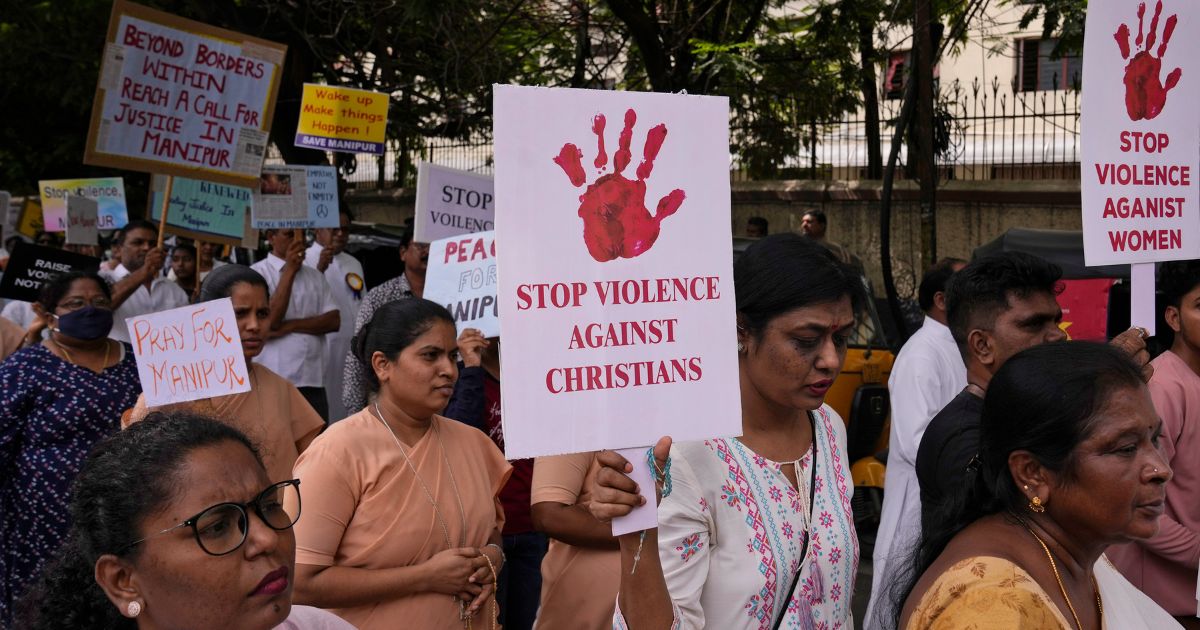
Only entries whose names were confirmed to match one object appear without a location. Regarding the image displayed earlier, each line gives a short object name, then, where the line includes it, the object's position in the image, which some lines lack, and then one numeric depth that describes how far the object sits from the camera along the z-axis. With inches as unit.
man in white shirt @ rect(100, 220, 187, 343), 319.8
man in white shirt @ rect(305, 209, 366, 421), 357.7
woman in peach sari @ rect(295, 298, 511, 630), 139.8
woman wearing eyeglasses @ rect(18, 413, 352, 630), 89.0
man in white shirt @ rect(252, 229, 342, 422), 332.2
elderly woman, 94.8
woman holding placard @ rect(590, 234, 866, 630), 103.4
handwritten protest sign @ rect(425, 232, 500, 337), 239.6
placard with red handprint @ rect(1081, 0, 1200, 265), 160.7
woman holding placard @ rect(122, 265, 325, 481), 191.9
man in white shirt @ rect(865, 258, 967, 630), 168.4
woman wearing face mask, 199.5
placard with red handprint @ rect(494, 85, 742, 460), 98.4
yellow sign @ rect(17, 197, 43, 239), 627.2
